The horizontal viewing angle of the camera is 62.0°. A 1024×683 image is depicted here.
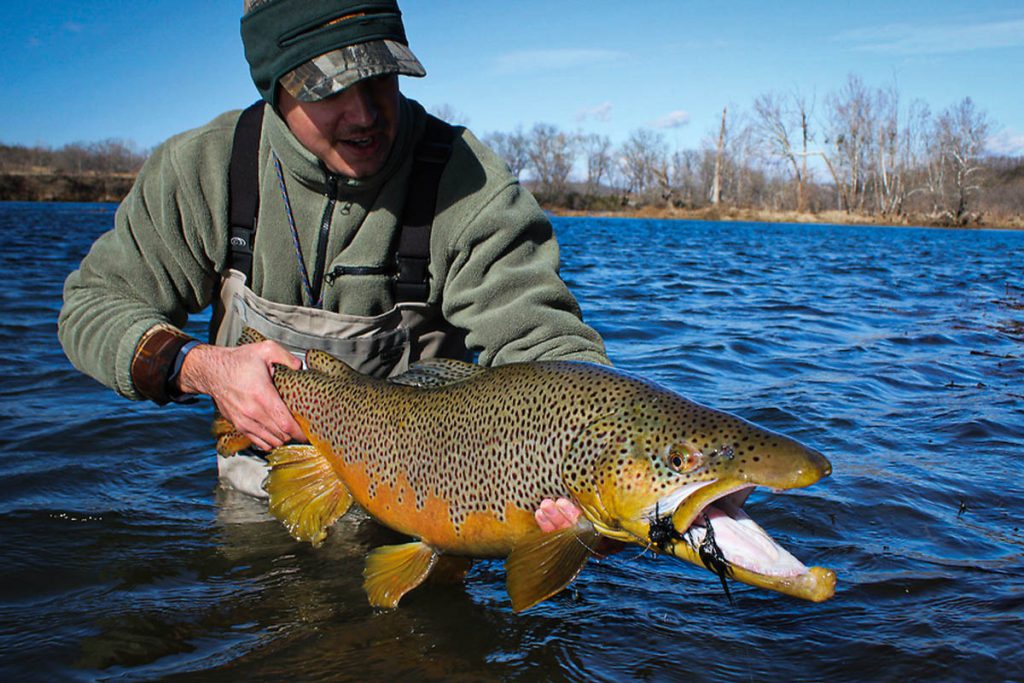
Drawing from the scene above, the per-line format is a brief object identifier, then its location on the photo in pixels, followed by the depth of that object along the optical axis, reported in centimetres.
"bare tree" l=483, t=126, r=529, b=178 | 9131
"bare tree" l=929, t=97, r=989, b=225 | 5969
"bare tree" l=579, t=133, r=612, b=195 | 9512
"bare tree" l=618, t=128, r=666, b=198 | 8775
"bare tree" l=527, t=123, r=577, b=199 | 8984
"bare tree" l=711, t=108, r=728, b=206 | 7538
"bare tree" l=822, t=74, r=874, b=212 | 6725
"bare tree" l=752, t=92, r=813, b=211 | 6856
